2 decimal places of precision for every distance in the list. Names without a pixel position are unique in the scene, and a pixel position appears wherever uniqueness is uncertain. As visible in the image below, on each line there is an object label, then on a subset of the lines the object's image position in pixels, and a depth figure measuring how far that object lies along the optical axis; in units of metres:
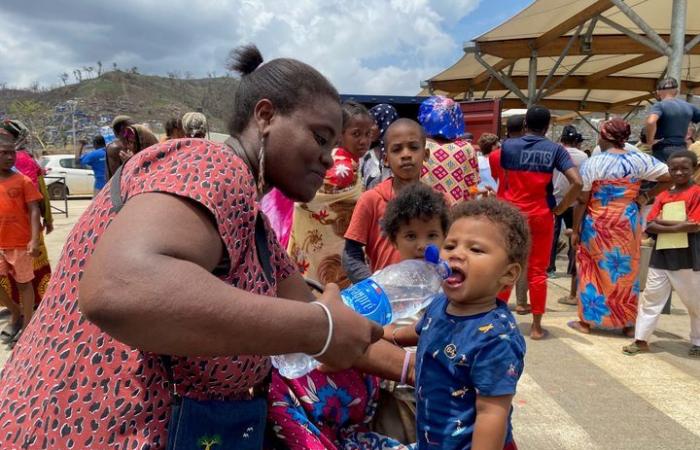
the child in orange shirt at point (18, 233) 4.59
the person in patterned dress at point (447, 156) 3.74
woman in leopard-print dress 0.87
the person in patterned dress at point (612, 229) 4.75
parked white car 17.61
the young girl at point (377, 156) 4.60
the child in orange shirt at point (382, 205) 2.89
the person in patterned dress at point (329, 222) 3.56
